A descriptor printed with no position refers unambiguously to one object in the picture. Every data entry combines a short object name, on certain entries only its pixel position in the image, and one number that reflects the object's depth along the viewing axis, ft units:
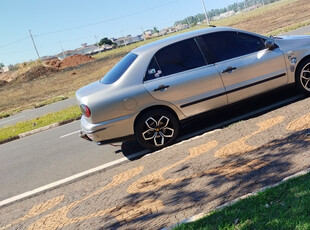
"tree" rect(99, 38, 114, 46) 433.97
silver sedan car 18.58
